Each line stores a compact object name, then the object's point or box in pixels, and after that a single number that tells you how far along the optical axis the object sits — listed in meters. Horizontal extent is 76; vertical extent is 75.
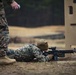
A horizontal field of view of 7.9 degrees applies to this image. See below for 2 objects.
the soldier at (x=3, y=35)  9.52
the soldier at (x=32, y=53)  10.62
